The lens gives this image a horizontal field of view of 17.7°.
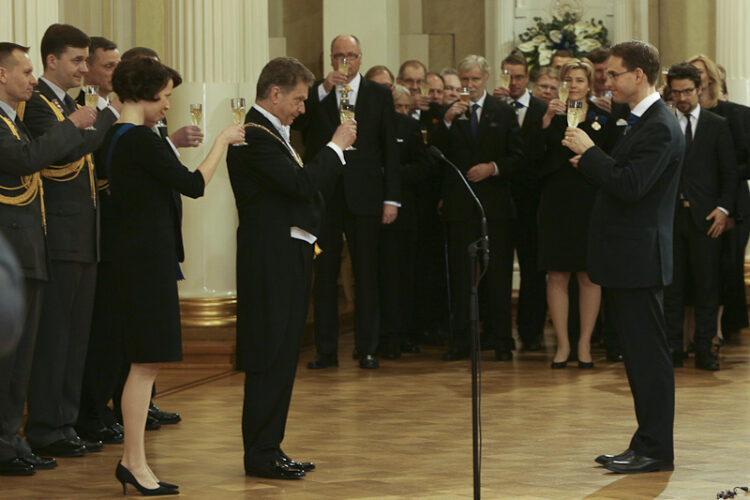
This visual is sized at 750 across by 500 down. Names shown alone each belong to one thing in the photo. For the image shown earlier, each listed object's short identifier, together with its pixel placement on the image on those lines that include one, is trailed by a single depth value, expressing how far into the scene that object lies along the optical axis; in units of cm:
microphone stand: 793
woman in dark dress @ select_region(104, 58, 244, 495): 926
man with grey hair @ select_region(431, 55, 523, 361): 1604
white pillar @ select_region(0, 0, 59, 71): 1150
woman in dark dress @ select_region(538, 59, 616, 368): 1542
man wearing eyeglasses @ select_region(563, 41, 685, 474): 995
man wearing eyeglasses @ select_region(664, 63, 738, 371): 1508
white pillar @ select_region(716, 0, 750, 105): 1967
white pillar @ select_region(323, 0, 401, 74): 2157
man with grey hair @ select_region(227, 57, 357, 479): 978
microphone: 844
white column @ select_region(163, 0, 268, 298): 1587
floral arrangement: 2278
